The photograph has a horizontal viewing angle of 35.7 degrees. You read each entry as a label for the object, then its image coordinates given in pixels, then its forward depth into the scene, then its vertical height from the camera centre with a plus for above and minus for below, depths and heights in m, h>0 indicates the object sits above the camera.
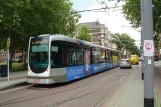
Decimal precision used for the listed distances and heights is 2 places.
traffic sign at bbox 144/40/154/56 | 6.11 +0.27
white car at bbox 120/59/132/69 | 38.72 -0.73
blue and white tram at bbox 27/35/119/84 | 15.09 -0.01
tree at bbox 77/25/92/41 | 86.44 +8.63
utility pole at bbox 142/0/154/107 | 6.06 -0.12
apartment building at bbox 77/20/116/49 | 132.88 +14.66
